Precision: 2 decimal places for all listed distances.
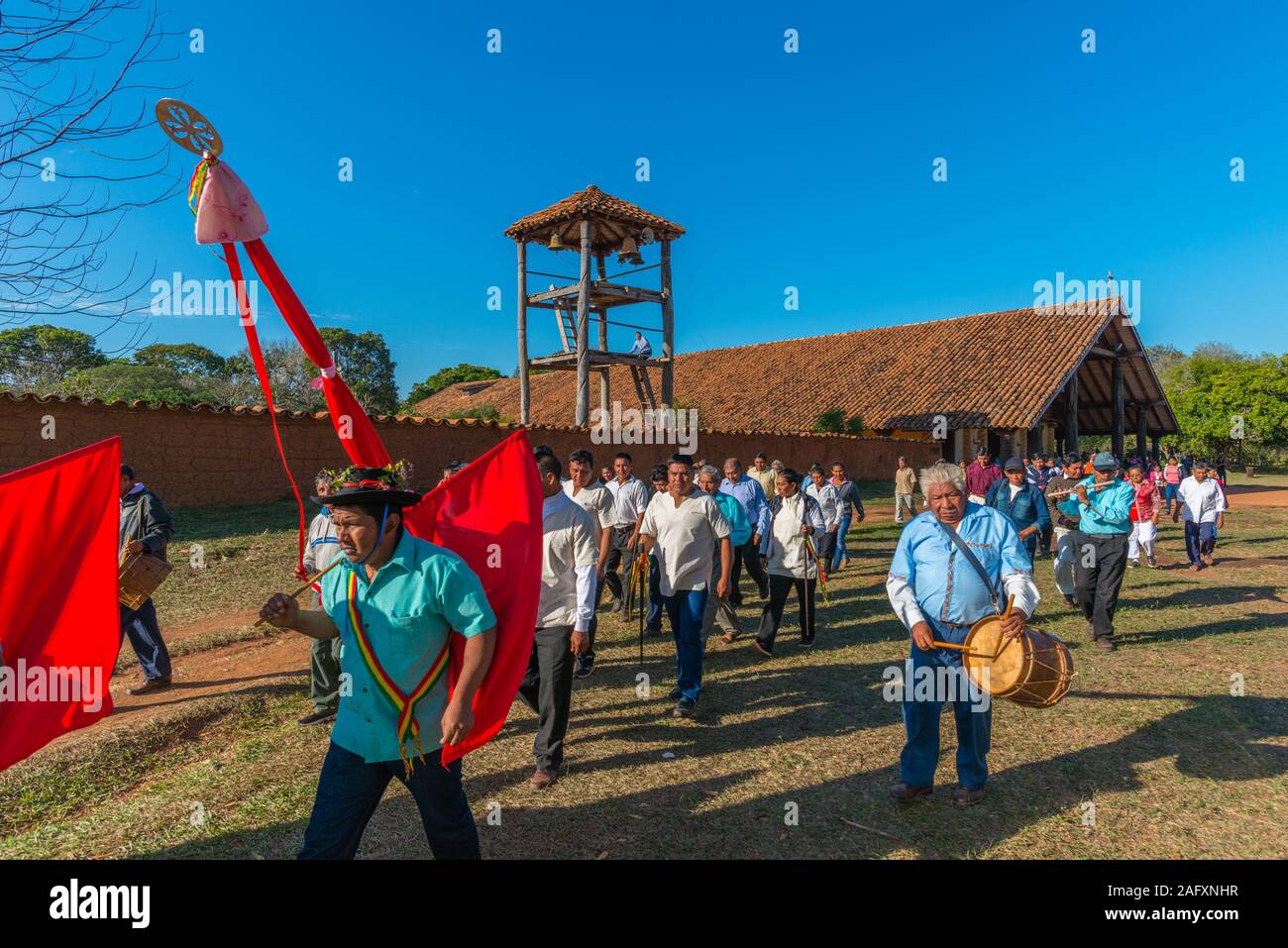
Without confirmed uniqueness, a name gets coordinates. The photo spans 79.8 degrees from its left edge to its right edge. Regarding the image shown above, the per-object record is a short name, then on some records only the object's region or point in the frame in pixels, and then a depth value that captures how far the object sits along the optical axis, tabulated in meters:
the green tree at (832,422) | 26.41
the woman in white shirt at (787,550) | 7.66
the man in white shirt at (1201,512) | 12.62
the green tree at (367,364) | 46.28
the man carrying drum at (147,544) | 6.47
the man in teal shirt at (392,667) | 2.93
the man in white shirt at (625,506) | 8.99
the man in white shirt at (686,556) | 5.99
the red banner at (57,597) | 3.27
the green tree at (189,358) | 47.47
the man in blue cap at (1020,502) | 9.78
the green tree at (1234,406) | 43.28
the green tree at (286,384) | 32.78
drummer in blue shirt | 4.36
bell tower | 18.70
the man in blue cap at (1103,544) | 7.87
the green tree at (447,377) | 53.53
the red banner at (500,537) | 3.35
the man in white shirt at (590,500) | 6.51
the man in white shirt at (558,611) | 4.81
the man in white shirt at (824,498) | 10.18
